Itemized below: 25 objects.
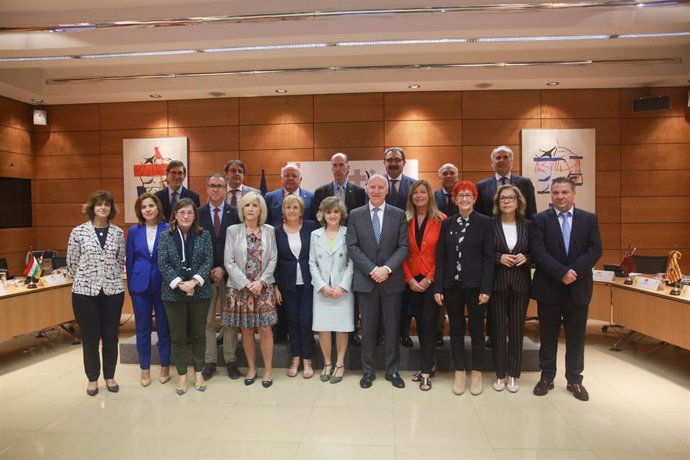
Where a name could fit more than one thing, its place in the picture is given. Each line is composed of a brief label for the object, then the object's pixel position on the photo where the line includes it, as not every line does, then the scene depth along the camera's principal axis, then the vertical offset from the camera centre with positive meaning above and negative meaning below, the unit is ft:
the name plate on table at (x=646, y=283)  14.32 -2.62
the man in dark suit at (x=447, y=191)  14.88 +0.61
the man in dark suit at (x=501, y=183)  14.11 +0.80
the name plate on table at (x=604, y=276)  16.61 -2.71
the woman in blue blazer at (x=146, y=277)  12.34 -1.92
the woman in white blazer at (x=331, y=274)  12.48 -1.90
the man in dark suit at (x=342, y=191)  14.46 +0.60
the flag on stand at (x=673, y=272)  14.28 -2.22
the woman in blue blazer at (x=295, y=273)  12.75 -1.90
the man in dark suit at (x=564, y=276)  11.48 -1.83
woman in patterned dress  12.23 -1.73
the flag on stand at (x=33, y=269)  15.76 -2.13
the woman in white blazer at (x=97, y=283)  11.80 -2.00
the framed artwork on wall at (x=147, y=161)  25.91 +3.01
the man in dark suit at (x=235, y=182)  15.21 +0.99
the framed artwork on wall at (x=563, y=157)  24.26 +2.84
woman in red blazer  12.16 -1.61
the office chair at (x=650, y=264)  18.90 -2.55
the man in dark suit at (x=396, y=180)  14.20 +0.96
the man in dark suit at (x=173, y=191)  14.26 +0.66
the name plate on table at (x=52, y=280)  15.94 -2.61
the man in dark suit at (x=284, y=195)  14.47 +0.47
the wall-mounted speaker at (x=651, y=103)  22.76 +5.57
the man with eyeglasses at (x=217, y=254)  13.20 -1.35
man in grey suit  12.12 -1.52
